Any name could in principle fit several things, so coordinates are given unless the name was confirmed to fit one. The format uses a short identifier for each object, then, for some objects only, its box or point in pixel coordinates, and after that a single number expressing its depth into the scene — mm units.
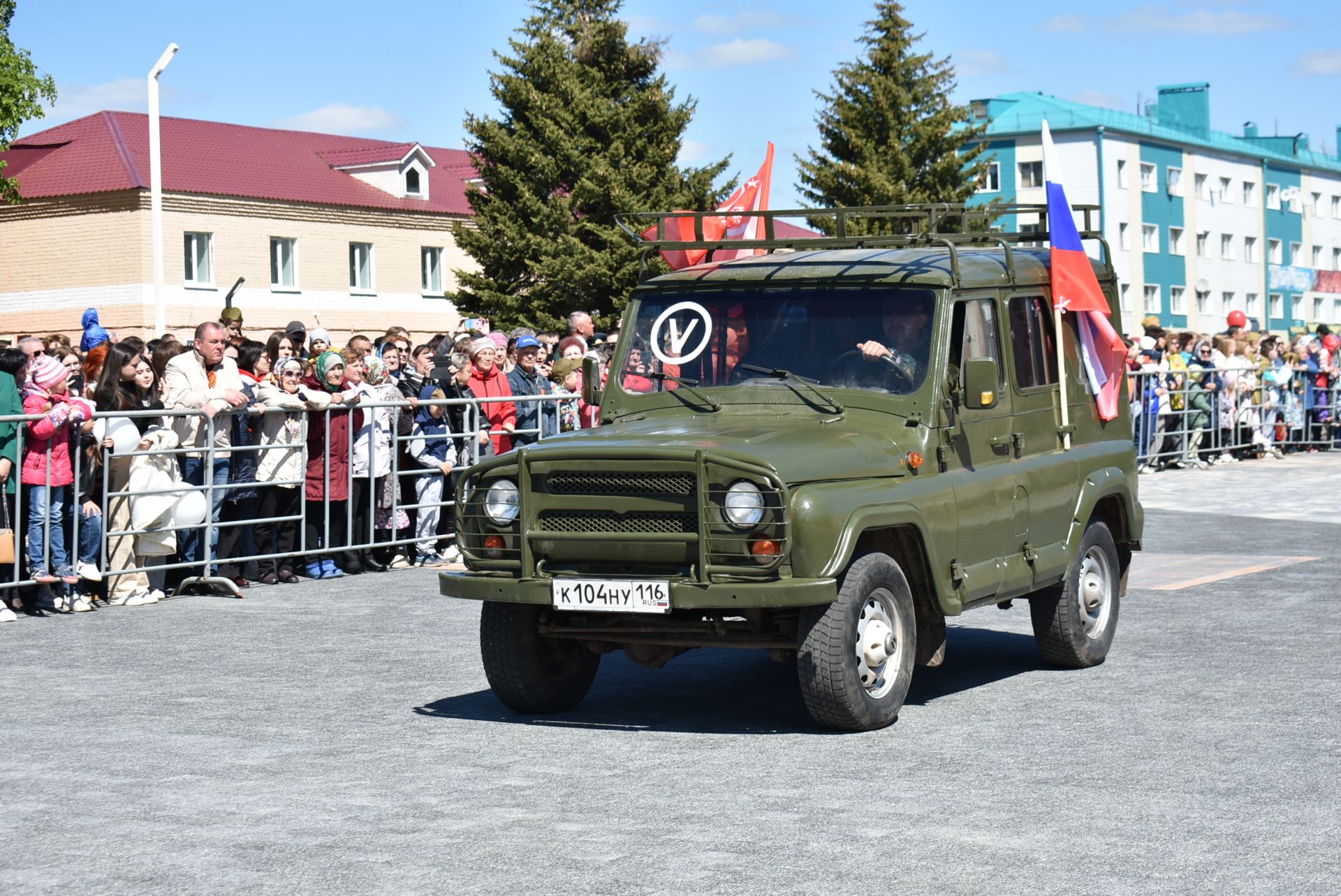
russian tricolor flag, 10266
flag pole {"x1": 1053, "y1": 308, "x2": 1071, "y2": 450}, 10273
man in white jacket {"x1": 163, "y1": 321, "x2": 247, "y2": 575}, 14094
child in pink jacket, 12820
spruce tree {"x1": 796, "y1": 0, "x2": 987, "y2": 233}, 63250
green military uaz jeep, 8141
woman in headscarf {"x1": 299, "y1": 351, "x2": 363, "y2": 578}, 15086
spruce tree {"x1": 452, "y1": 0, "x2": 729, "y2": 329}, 50562
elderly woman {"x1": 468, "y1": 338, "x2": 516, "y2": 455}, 16766
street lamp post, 34344
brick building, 55562
